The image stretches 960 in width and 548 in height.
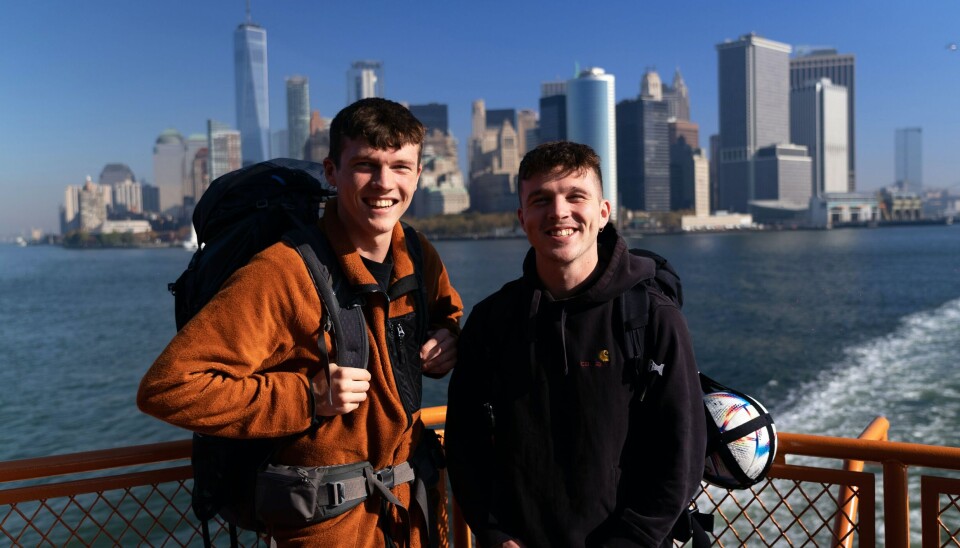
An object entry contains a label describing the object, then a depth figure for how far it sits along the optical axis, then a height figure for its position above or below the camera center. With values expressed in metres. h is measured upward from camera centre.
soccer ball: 2.54 -0.75
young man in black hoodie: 2.27 -0.53
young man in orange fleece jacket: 2.06 -0.35
